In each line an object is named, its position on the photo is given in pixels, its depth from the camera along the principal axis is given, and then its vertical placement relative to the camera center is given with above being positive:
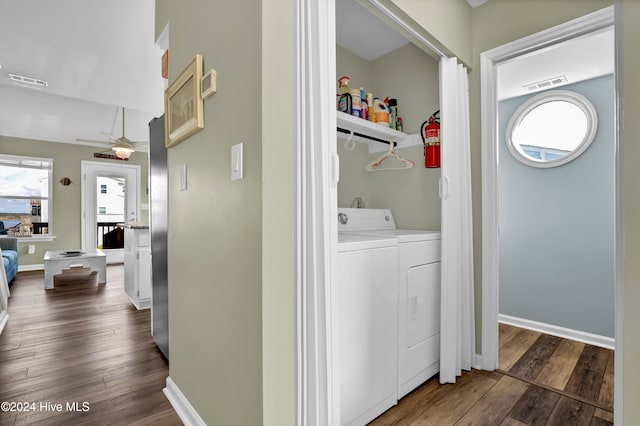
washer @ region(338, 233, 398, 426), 1.34 -0.52
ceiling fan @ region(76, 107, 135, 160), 4.45 +1.01
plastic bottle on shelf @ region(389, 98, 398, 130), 2.32 +0.76
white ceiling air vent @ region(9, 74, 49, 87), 3.15 +1.45
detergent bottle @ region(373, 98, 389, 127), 2.16 +0.73
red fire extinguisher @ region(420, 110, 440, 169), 2.09 +0.49
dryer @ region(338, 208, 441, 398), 1.65 -0.54
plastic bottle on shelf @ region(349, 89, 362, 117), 1.96 +0.72
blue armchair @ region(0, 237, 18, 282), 4.13 -0.55
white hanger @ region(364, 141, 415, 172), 2.22 +0.38
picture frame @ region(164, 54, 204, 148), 1.32 +0.53
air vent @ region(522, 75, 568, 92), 2.69 +1.17
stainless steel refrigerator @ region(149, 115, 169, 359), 2.05 -0.11
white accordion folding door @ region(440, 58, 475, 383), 1.86 -0.10
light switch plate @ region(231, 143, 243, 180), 1.07 +0.19
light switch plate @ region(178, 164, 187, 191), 1.52 +0.19
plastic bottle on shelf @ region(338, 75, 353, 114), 1.93 +0.73
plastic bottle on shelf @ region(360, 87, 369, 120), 2.03 +0.72
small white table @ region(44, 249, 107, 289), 4.16 -0.66
